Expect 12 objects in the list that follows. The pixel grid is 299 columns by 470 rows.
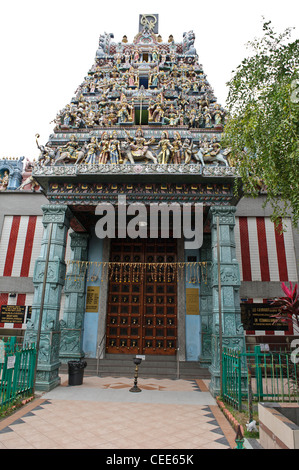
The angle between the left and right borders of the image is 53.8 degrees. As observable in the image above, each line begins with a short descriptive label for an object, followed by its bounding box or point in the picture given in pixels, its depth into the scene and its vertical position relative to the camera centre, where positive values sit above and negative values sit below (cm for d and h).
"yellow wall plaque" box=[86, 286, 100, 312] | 1265 +104
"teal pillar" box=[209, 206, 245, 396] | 859 +107
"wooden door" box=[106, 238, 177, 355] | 1227 +107
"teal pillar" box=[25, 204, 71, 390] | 860 +81
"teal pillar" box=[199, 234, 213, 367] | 1165 +84
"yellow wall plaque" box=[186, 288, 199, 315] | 1247 +101
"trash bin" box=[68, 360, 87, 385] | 912 -147
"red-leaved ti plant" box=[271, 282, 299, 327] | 786 +64
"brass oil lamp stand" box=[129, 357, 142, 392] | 851 -172
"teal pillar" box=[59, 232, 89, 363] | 1166 +75
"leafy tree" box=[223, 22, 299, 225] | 582 +434
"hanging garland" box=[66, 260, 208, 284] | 1275 +221
